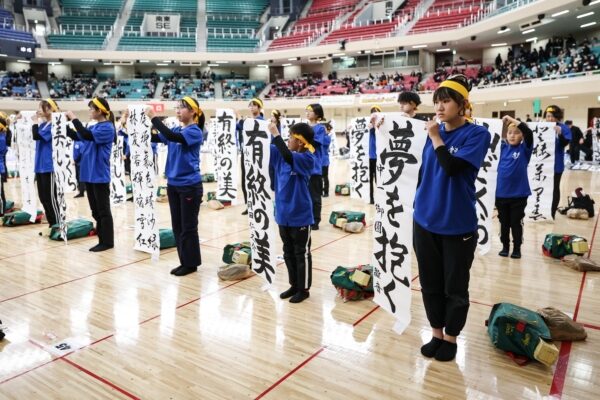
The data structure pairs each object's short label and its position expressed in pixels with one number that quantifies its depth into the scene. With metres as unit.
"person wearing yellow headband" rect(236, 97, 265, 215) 6.57
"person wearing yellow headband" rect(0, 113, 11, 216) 7.15
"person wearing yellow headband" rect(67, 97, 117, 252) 5.18
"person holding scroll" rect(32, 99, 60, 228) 5.95
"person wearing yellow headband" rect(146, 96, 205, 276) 4.37
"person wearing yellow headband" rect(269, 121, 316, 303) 3.58
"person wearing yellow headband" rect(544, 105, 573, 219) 6.24
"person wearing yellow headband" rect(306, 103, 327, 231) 6.05
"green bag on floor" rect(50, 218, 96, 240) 6.18
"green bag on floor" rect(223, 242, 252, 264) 4.89
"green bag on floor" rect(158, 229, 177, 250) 5.71
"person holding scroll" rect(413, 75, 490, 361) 2.50
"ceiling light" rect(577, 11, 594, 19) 18.19
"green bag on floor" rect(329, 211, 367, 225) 6.69
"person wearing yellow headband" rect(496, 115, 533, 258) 4.84
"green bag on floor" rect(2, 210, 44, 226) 7.09
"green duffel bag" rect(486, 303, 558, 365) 2.73
